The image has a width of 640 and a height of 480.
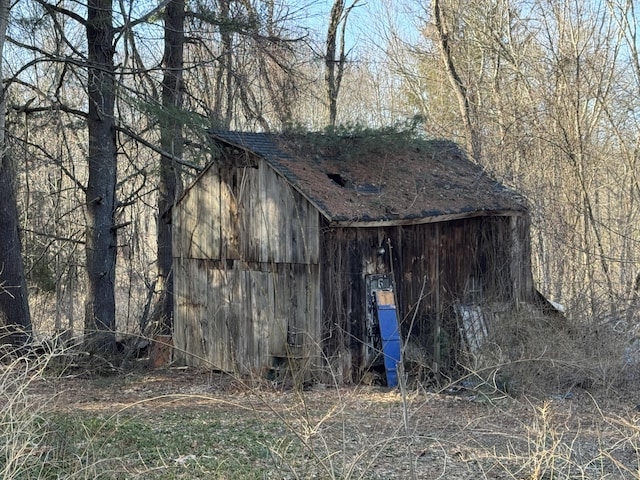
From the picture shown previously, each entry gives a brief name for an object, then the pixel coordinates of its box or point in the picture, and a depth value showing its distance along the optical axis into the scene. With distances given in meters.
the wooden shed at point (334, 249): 11.48
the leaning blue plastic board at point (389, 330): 11.47
